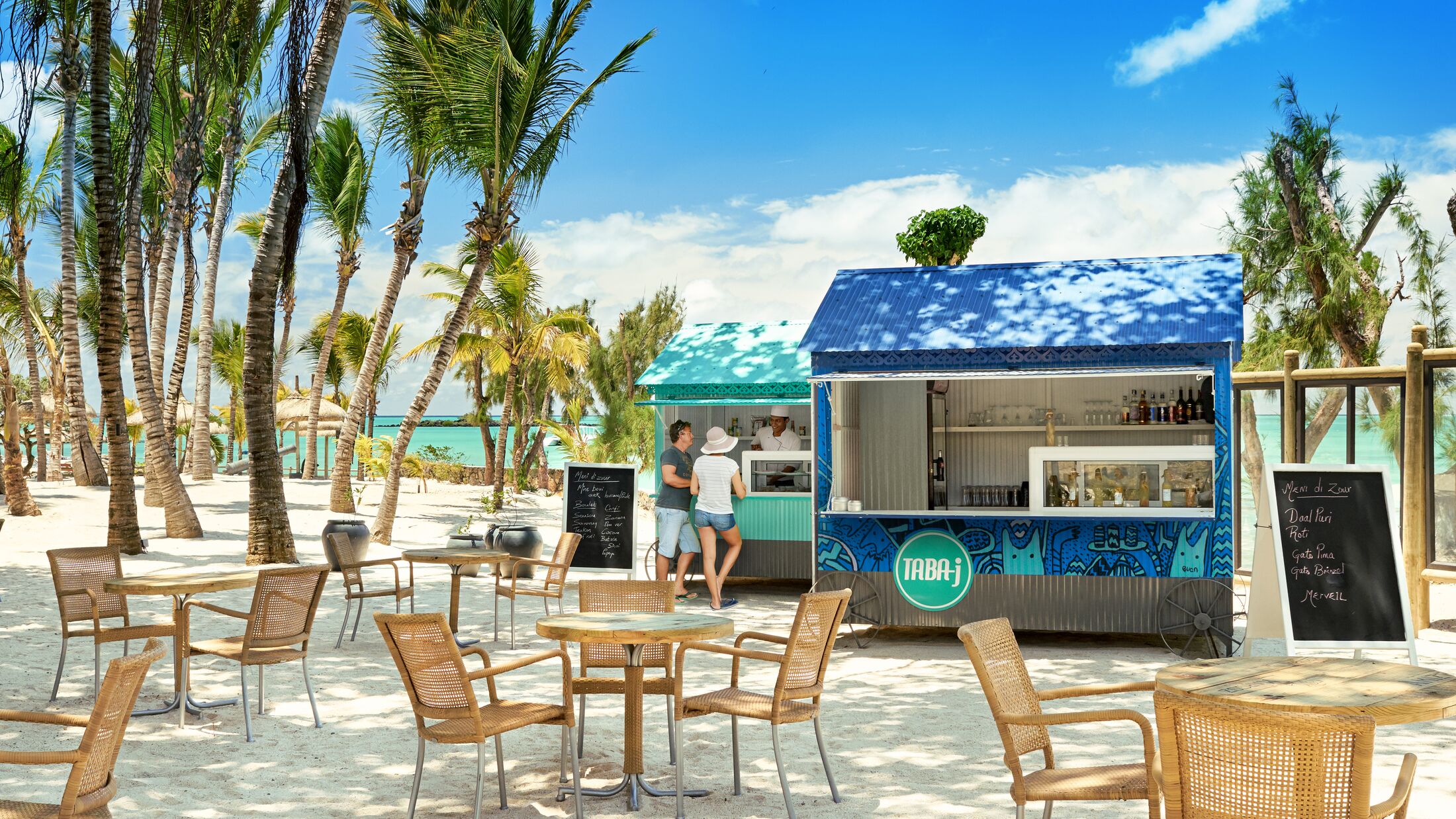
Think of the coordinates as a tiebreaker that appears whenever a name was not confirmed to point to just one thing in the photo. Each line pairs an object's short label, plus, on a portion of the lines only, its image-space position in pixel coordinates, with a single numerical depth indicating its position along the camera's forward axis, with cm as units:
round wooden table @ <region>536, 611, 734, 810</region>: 420
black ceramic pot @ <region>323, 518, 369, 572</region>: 1089
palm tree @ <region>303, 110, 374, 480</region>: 1970
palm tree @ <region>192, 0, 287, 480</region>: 1390
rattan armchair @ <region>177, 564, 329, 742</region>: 534
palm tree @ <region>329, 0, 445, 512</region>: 1281
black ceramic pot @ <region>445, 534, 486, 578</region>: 934
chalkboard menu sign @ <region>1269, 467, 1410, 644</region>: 667
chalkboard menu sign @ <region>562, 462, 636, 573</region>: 1011
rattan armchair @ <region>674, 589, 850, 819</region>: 432
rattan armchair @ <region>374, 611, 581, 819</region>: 393
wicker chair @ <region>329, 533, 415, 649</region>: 775
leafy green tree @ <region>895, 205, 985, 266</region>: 1567
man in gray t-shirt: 1021
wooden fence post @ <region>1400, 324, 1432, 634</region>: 829
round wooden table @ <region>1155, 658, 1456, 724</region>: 307
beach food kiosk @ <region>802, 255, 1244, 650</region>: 757
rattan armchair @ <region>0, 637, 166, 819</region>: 282
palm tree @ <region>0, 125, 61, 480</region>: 1853
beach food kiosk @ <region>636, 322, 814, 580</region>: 1060
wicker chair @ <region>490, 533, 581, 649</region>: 818
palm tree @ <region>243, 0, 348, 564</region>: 1070
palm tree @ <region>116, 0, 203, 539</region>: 1245
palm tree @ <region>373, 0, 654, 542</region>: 1235
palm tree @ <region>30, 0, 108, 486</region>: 950
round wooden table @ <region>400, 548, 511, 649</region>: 778
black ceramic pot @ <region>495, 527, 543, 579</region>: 1124
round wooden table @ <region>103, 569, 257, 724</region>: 534
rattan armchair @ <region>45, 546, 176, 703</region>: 578
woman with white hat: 995
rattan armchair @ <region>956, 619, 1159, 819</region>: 337
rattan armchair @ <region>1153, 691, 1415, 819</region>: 248
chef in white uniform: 1095
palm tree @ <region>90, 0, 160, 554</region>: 1069
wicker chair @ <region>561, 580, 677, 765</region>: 499
